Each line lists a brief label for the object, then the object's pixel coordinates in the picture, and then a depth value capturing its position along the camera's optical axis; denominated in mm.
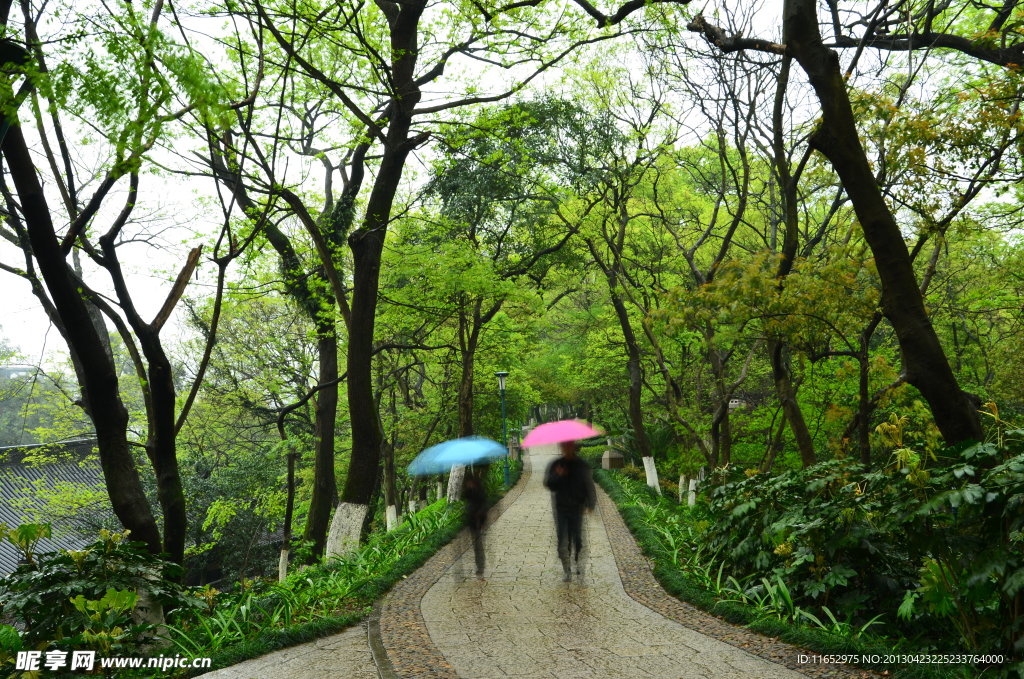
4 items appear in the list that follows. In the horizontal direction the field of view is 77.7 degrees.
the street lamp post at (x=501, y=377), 19431
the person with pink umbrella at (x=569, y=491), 7145
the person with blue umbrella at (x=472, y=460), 7930
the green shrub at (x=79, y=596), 4672
